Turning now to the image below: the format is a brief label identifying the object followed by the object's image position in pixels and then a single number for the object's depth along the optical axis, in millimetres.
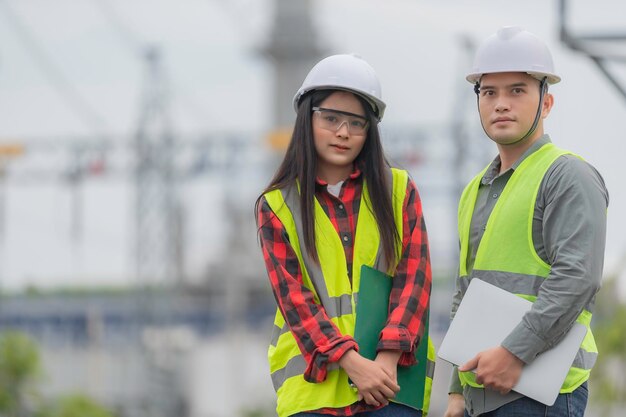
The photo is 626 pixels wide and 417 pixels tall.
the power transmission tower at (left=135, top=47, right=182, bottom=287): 81830
